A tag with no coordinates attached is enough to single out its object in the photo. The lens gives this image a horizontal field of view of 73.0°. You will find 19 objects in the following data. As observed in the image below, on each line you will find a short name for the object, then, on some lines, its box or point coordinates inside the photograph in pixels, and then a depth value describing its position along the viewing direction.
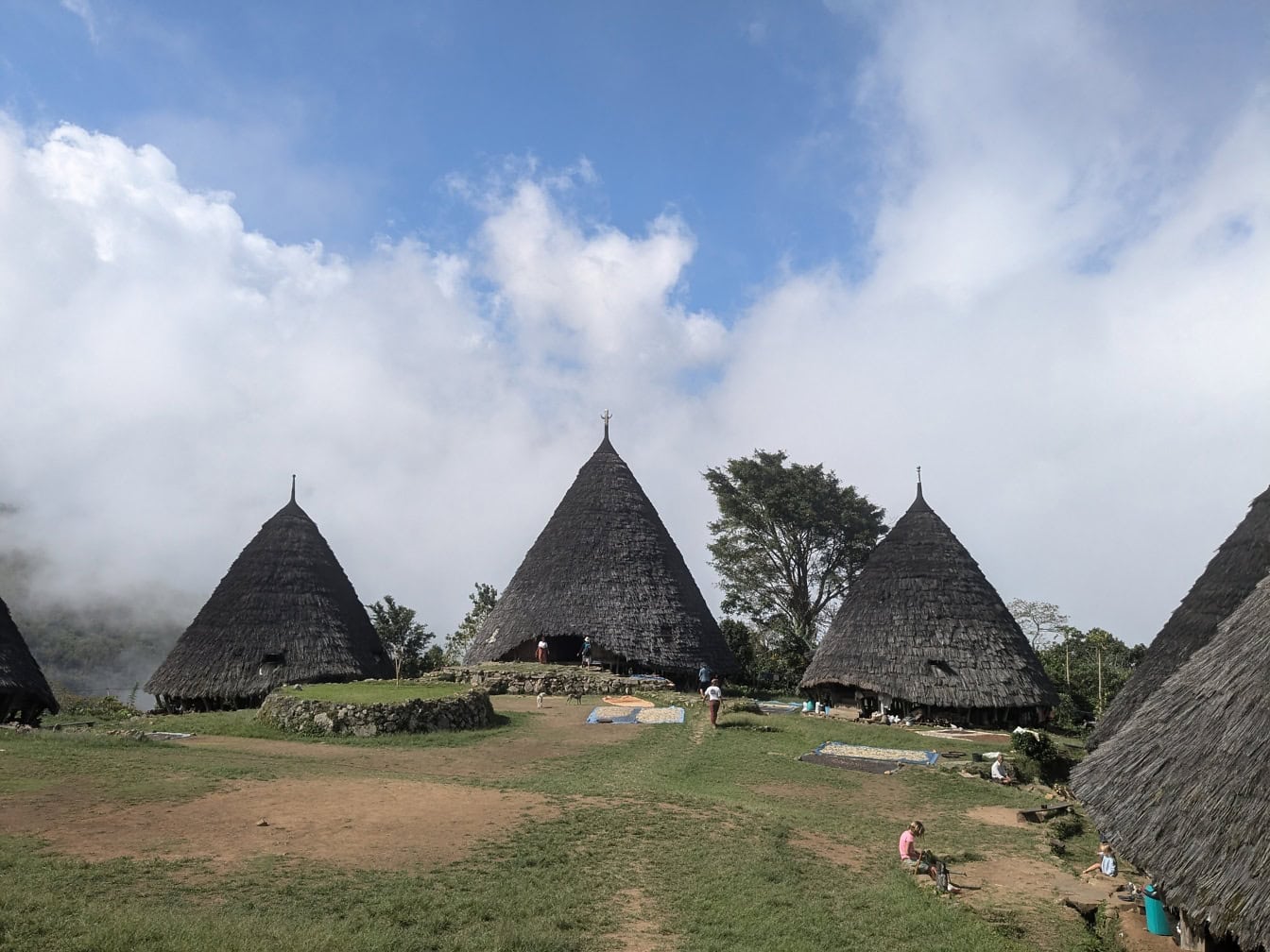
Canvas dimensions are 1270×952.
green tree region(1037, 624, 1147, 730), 27.20
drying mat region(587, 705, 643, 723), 20.25
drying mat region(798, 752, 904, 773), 16.56
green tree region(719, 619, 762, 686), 33.50
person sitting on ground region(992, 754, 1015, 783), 15.80
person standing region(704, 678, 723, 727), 19.73
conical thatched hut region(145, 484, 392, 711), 24.86
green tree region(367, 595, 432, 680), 36.16
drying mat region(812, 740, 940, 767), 17.25
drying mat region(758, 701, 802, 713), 24.52
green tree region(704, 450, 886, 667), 37.06
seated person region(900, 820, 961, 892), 9.94
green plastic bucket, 8.54
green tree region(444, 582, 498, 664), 39.25
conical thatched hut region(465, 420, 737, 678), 27.19
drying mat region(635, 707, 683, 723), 20.47
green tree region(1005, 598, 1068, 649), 36.56
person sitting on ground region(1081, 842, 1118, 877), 10.47
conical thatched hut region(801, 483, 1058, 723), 22.98
